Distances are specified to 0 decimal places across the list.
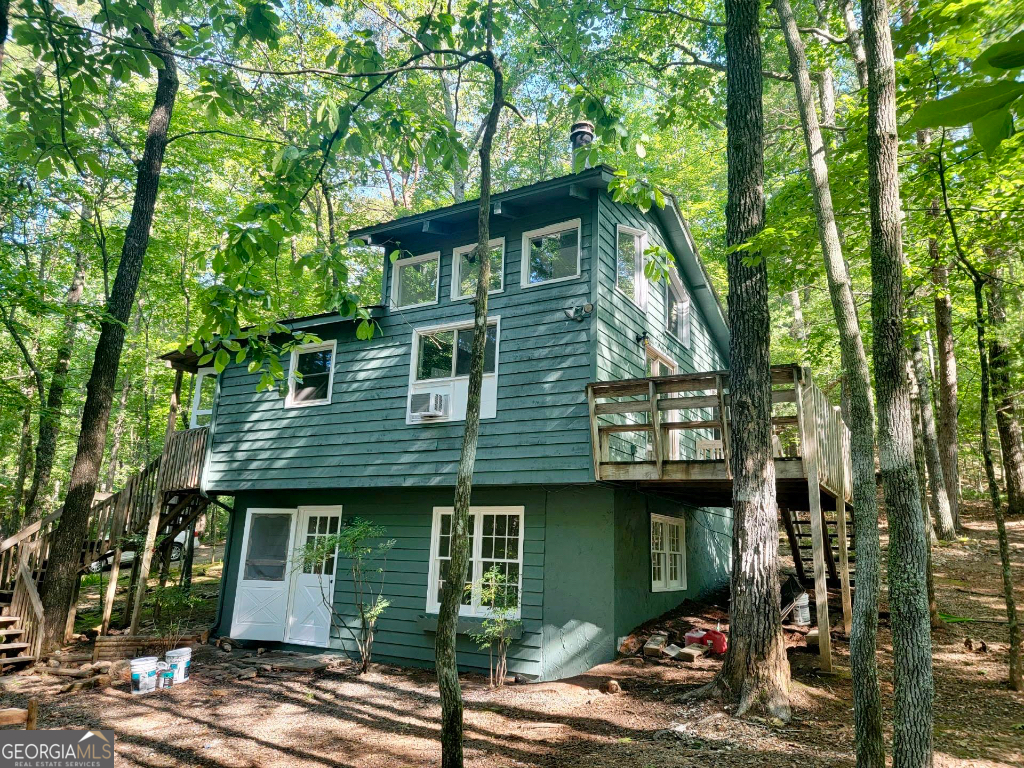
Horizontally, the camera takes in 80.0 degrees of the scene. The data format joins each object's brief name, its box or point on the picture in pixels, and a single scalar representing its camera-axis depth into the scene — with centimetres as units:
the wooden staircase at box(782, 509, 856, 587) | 1094
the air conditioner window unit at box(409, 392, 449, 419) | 1012
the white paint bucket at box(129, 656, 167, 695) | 836
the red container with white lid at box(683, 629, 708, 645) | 888
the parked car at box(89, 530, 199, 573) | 2071
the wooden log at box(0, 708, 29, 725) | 380
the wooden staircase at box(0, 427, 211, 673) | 1023
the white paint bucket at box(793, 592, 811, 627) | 960
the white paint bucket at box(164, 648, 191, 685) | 877
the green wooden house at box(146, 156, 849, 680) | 888
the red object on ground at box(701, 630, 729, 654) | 853
